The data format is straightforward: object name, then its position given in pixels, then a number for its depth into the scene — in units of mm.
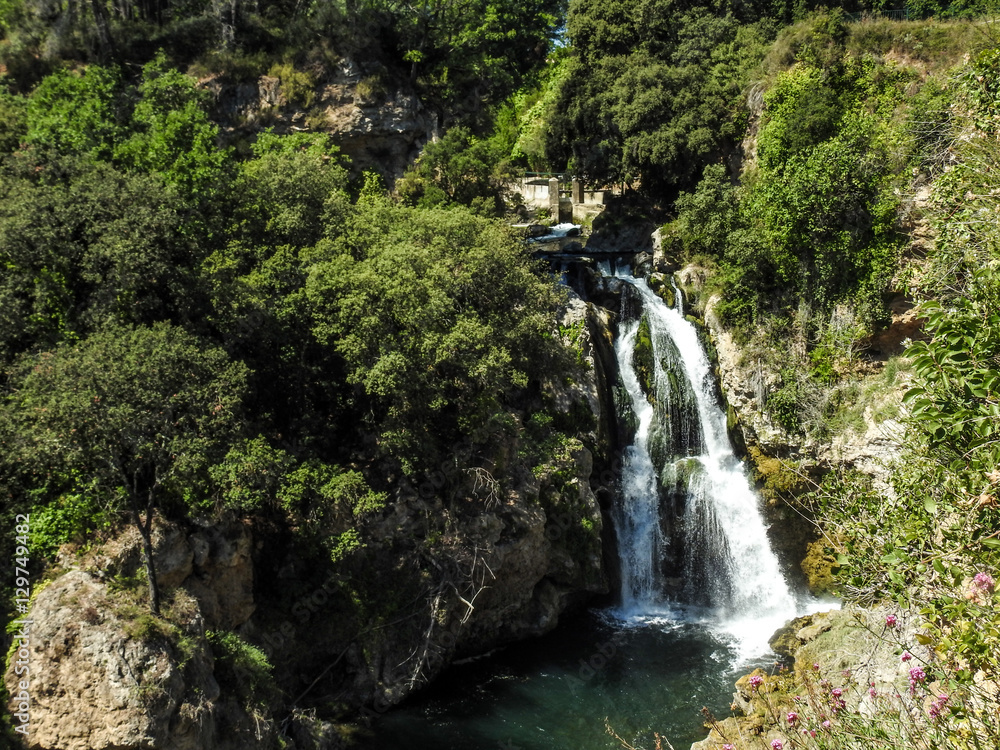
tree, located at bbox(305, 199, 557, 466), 15648
